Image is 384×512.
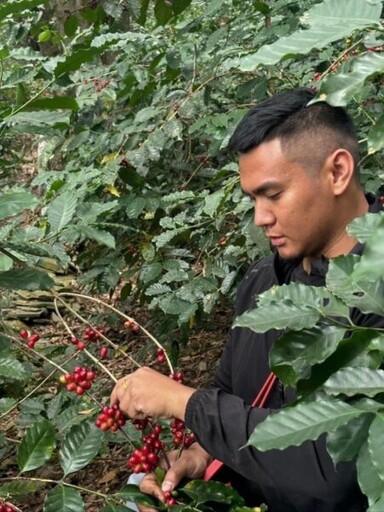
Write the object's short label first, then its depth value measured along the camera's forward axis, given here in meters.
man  1.39
